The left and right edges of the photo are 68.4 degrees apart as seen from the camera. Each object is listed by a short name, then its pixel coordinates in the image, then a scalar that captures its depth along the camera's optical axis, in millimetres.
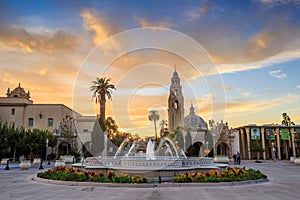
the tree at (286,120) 67221
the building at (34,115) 41055
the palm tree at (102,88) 36455
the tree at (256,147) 36541
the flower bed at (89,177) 10288
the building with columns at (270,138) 42885
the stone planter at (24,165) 20823
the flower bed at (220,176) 10560
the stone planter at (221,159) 26760
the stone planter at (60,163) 20480
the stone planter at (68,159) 28696
